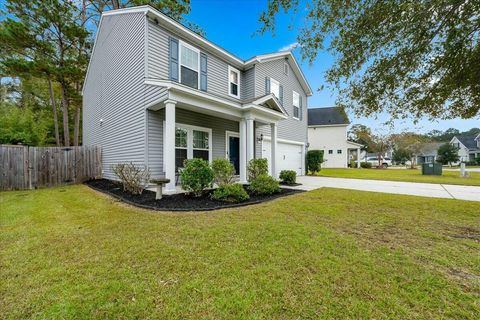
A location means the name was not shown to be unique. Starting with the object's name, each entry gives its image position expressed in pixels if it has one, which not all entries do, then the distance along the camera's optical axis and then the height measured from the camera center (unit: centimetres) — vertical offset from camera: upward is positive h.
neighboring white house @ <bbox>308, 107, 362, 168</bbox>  2588 +273
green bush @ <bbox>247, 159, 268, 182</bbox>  812 -33
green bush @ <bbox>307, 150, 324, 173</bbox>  1505 -13
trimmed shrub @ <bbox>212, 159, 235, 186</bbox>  671 -36
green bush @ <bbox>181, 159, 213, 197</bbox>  604 -47
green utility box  1550 -86
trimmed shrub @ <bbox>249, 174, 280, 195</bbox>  708 -92
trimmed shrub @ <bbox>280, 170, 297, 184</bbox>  962 -86
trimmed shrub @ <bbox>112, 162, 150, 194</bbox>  685 -62
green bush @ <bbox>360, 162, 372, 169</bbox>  2922 -101
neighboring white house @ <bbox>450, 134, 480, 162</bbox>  4024 +288
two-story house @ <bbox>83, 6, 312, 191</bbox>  746 +246
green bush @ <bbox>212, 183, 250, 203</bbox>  607 -104
